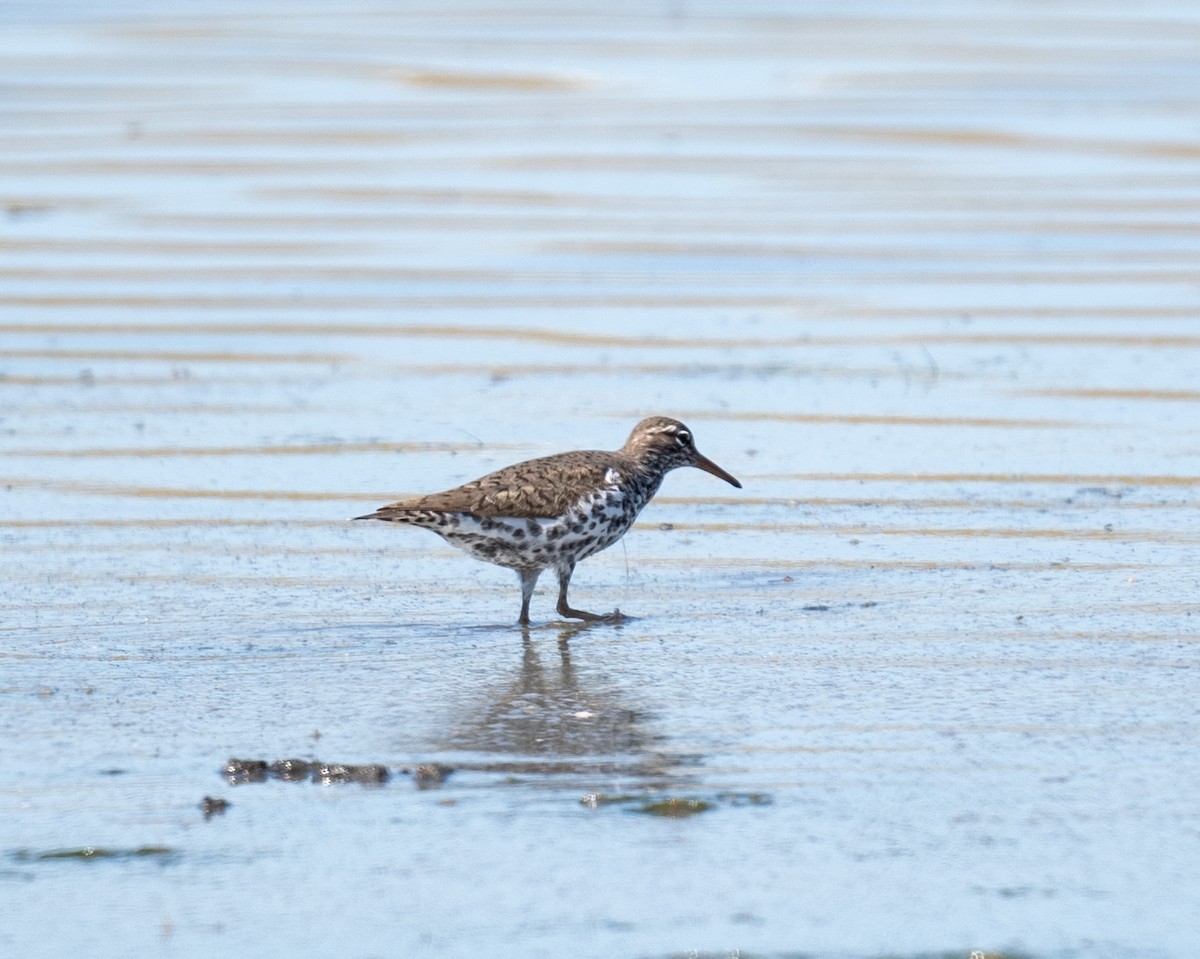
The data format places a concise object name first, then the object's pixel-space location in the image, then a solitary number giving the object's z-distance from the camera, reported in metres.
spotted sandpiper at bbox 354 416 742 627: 17.02
